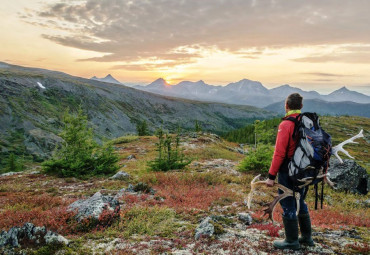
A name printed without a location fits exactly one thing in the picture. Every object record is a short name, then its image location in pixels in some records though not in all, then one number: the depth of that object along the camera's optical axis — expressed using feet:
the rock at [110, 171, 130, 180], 53.23
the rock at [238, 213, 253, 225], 28.50
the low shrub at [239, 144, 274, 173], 59.67
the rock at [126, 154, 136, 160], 89.13
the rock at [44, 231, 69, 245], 20.25
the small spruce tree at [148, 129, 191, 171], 59.47
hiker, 19.26
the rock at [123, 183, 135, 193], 41.45
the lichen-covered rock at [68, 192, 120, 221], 26.31
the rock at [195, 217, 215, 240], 23.04
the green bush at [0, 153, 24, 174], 142.51
